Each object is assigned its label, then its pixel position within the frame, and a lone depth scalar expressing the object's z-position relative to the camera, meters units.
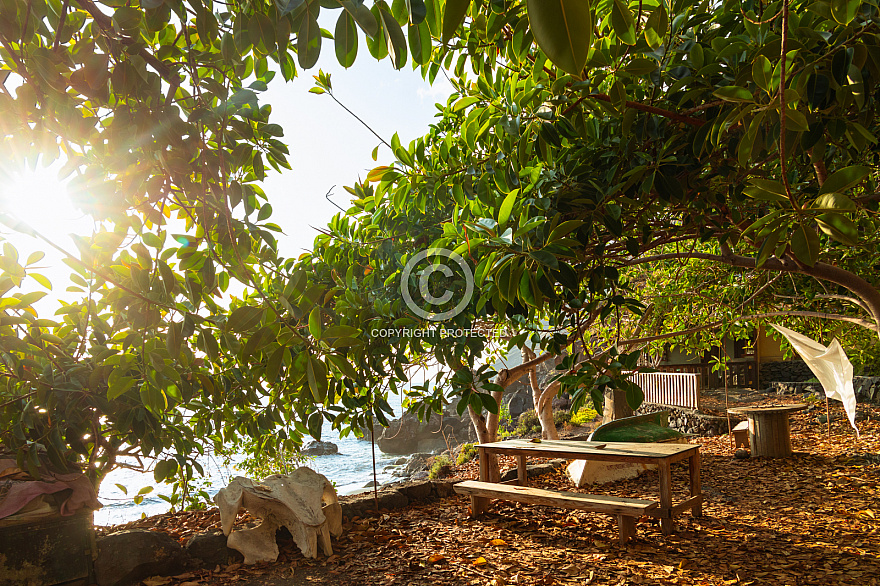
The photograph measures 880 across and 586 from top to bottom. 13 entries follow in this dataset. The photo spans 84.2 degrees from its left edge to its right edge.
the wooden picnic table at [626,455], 3.62
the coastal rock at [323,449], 19.07
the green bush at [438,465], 7.26
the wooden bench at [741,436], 6.71
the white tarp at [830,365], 5.46
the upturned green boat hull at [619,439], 5.24
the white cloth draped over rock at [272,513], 3.23
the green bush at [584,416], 11.16
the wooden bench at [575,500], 3.36
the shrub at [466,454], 8.33
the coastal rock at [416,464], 14.21
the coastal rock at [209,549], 3.20
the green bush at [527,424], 11.12
